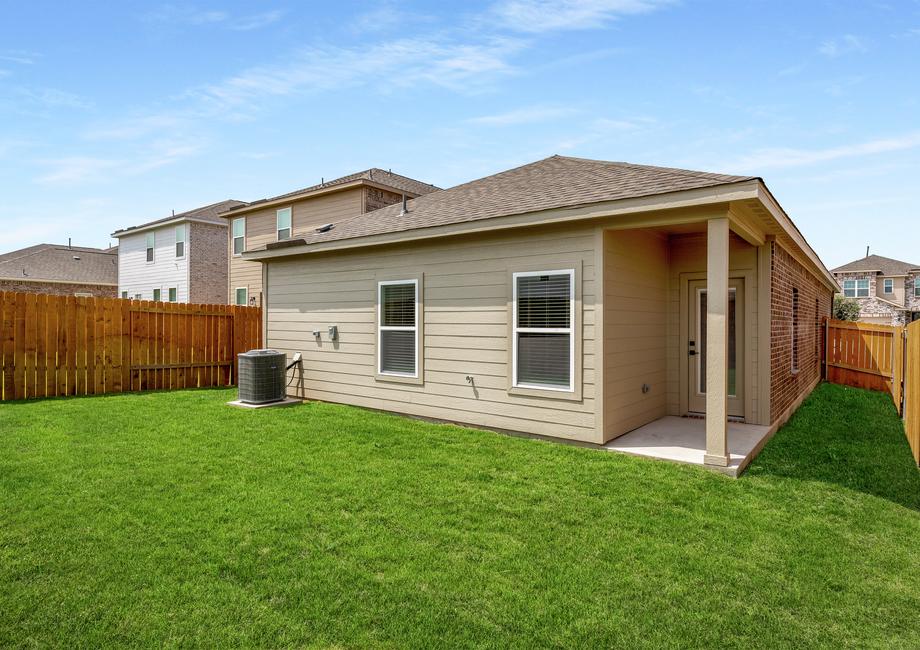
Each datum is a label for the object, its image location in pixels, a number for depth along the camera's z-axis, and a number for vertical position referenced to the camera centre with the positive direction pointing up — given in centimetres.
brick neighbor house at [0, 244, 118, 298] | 2666 +271
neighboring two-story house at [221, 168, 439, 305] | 1537 +367
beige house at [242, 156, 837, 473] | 561 +19
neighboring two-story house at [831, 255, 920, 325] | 3512 +262
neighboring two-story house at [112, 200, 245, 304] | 2181 +284
